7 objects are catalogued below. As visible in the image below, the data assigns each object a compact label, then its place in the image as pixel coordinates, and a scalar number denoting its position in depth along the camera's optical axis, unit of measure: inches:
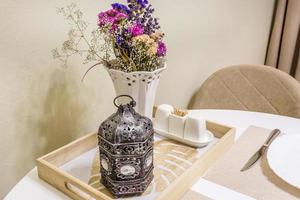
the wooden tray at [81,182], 25.5
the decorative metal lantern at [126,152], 24.9
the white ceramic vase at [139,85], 30.7
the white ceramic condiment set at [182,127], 34.7
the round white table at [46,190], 26.8
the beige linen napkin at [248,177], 27.3
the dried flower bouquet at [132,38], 28.9
